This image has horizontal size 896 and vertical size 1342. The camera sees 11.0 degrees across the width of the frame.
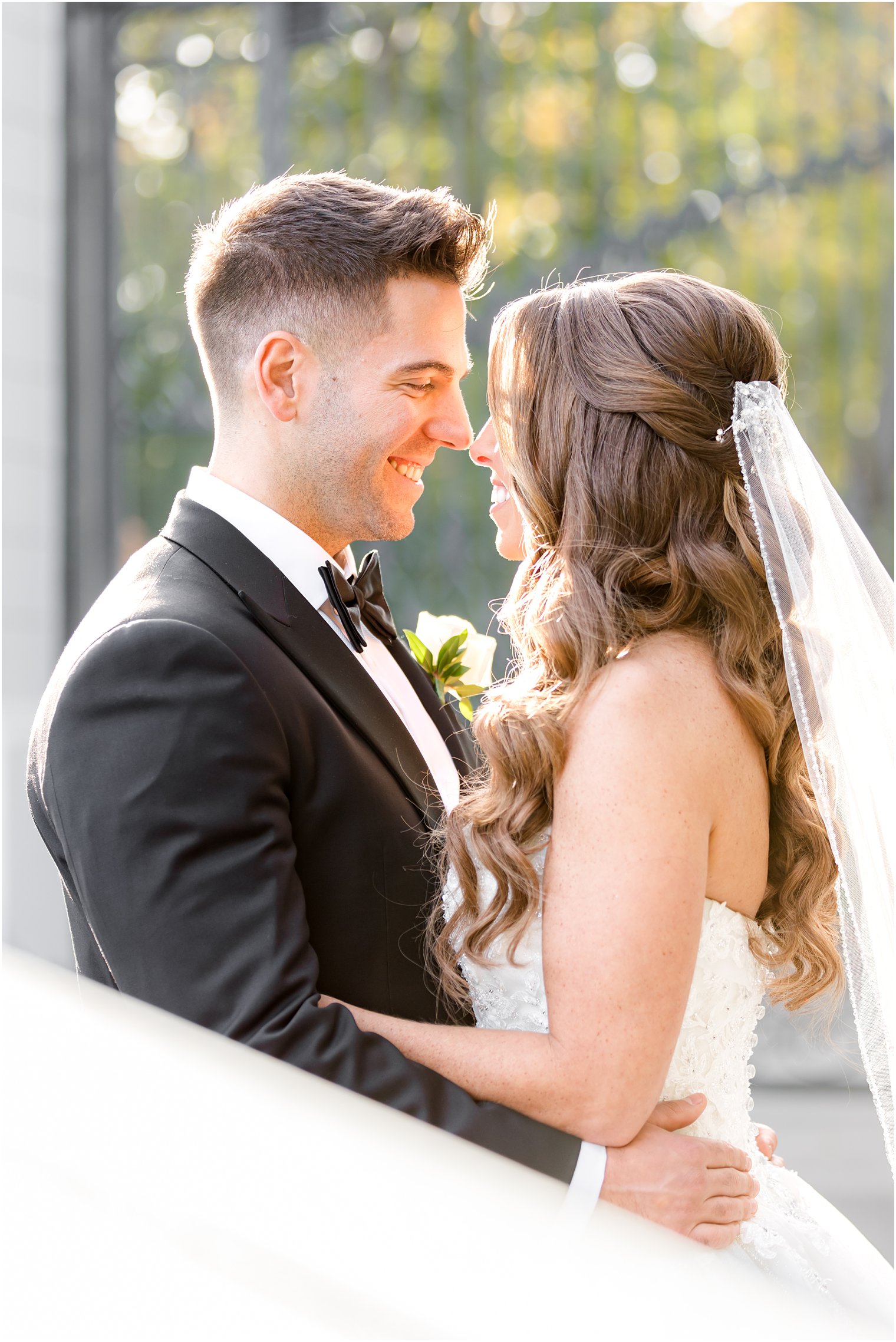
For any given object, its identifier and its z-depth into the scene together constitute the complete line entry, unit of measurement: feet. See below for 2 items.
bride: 10.66
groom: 10.66
